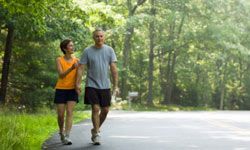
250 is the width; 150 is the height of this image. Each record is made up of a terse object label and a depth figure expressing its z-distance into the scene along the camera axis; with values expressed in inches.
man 489.5
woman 497.9
